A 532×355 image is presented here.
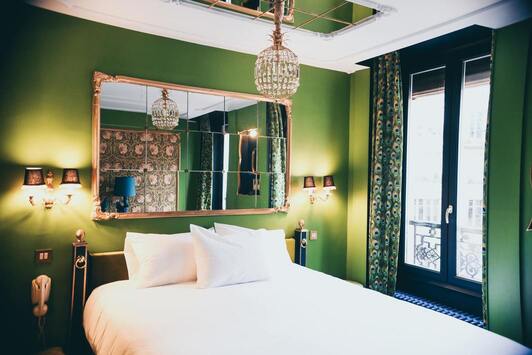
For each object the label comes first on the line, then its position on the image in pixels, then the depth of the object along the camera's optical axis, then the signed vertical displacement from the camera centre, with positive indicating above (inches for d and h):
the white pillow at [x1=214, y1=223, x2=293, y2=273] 135.1 -25.3
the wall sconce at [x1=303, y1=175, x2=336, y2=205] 163.2 -5.4
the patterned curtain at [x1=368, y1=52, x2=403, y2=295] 162.6 +0.1
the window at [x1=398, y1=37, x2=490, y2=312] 145.6 +2.5
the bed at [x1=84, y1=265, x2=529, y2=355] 77.3 -33.5
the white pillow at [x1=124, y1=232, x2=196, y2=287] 115.9 -26.4
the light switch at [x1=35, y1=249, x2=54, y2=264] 117.2 -25.8
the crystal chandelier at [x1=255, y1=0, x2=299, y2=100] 82.4 +21.8
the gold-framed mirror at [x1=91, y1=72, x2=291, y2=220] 127.3 +7.5
